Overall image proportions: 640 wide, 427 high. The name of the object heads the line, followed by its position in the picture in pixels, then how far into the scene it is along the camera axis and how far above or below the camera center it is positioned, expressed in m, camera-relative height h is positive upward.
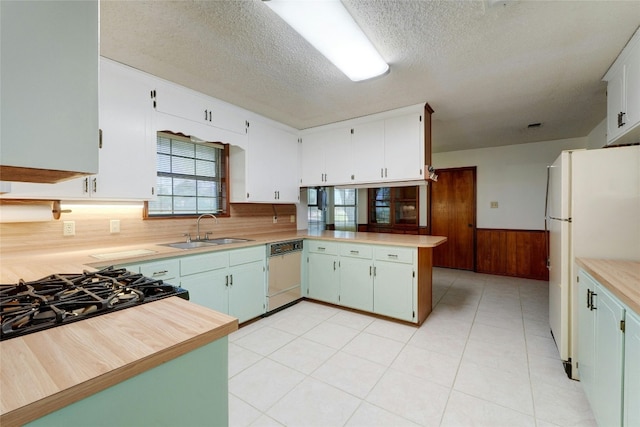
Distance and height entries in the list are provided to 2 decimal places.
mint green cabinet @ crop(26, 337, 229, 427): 0.61 -0.48
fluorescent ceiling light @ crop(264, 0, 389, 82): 1.48 +1.09
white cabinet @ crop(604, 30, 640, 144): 1.86 +0.84
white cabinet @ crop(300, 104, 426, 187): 3.10 +0.75
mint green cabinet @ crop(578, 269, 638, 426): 1.25 -0.74
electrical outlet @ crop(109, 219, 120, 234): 2.43 -0.13
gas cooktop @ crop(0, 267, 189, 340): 0.84 -0.32
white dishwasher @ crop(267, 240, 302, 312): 3.08 -0.73
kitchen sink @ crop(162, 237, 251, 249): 2.64 -0.33
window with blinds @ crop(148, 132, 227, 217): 2.86 +0.37
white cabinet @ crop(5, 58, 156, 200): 2.12 +0.56
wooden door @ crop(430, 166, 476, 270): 5.18 -0.12
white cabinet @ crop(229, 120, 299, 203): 3.29 +0.56
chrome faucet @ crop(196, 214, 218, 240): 2.97 -0.17
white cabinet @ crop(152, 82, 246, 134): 2.50 +1.02
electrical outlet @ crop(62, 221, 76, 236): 2.19 -0.13
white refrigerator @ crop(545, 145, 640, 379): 1.84 -0.04
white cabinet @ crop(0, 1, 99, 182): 0.55 +0.27
